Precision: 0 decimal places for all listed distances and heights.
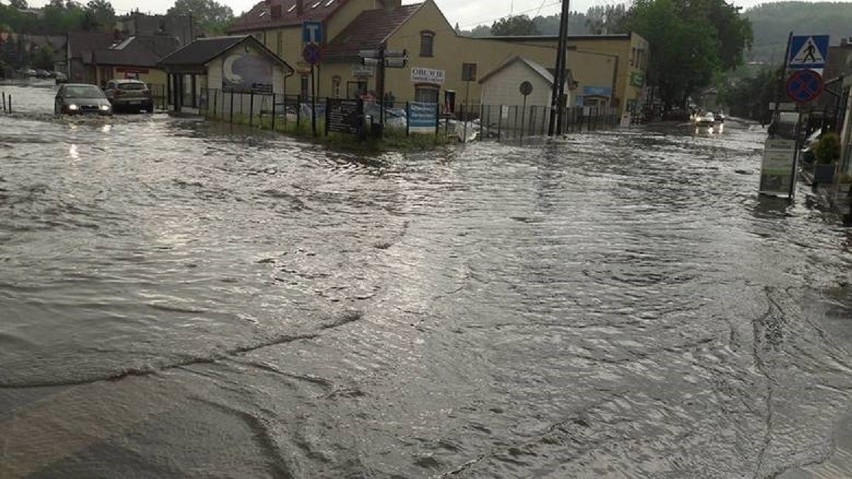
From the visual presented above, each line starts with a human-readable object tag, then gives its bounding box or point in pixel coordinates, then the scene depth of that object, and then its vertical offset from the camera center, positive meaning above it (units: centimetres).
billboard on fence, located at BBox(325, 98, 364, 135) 2420 -23
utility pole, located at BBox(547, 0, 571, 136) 3500 +197
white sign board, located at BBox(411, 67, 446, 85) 4288 +230
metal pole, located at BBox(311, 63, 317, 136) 2592 -34
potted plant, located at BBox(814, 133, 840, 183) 1844 -60
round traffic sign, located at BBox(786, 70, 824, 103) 1366 +93
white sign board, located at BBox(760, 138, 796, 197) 1529 -77
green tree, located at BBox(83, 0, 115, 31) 15111 +1914
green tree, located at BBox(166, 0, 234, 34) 18538 +2465
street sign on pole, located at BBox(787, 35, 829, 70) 1370 +159
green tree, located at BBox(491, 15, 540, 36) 10669 +1394
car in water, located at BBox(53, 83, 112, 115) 3104 -29
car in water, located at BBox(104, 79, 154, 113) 3791 +8
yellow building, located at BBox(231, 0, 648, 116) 4488 +464
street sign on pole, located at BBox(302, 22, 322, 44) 2220 +236
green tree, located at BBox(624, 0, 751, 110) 7875 +989
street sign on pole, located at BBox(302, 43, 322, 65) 2170 +165
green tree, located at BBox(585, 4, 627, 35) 10965 +1746
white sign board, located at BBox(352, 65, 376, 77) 3053 +169
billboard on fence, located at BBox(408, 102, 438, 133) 2620 -17
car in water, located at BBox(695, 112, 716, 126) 6969 +79
